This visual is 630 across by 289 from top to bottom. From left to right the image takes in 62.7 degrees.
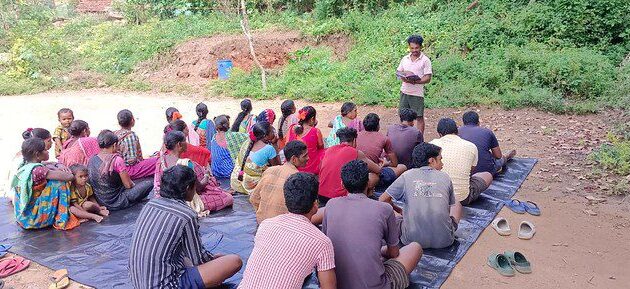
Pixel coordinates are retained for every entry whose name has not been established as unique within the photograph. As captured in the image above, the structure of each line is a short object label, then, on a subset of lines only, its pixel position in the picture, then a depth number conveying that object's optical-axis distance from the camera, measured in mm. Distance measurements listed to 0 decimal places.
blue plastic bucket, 15968
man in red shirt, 5328
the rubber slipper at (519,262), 4359
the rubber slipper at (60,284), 4430
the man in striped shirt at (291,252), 3062
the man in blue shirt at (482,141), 6059
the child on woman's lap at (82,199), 5715
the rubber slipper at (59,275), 4528
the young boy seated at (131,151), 6746
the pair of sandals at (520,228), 4973
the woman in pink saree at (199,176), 5426
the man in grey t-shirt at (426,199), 4367
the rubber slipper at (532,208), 5527
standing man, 7902
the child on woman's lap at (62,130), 7008
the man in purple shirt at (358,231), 3412
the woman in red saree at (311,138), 6082
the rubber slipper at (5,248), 5157
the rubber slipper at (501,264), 4328
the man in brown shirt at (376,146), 6082
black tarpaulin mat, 4473
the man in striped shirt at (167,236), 3477
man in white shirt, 5309
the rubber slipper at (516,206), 5566
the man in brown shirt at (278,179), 4684
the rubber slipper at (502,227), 5043
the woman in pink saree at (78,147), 6145
